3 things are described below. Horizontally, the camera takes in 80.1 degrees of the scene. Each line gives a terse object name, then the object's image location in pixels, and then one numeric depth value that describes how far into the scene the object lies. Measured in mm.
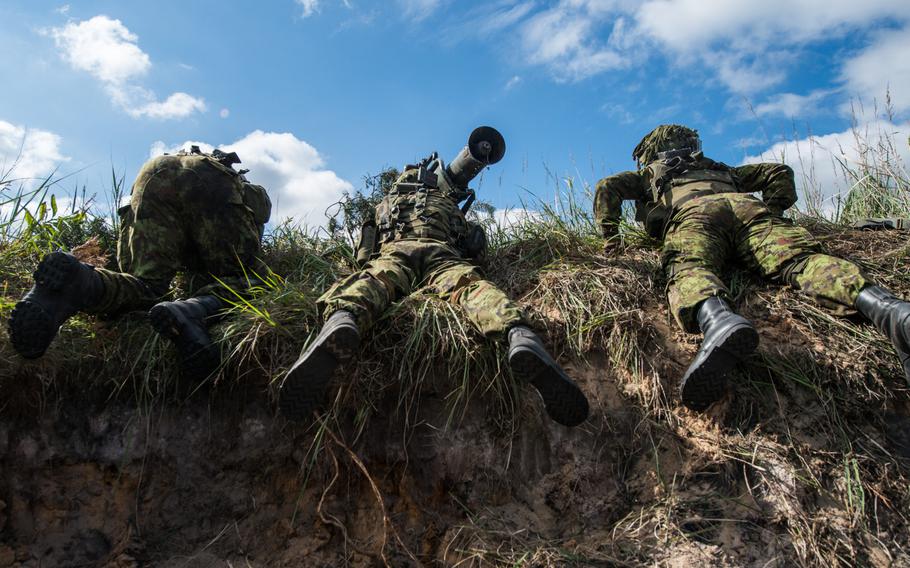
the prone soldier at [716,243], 2102
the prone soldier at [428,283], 1996
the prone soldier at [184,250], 2307
